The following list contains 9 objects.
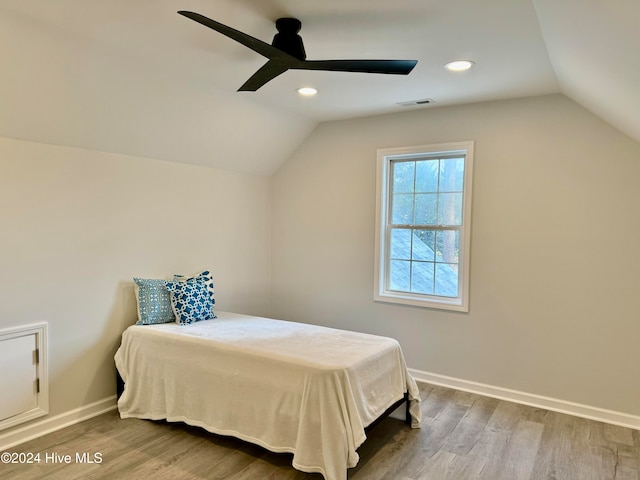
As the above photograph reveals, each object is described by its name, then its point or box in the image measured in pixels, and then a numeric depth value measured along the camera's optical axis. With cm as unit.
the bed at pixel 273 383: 237
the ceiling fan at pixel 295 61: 210
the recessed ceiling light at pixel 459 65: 276
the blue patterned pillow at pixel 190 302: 341
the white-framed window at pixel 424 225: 382
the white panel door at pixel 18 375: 271
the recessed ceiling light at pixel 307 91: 337
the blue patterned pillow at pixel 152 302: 335
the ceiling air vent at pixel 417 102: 364
